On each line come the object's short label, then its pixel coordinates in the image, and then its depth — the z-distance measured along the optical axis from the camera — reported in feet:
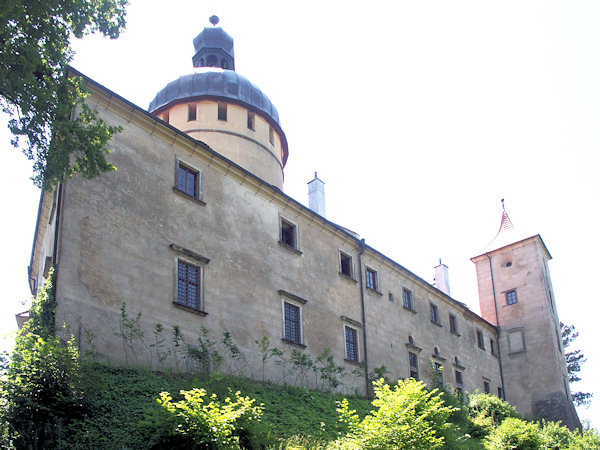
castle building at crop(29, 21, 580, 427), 59.88
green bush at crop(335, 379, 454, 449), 45.37
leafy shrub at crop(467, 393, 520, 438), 86.12
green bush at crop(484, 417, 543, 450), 70.18
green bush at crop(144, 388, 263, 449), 39.88
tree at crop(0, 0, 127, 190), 44.01
